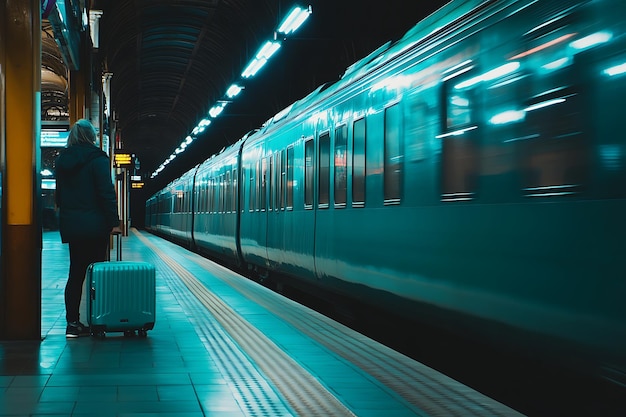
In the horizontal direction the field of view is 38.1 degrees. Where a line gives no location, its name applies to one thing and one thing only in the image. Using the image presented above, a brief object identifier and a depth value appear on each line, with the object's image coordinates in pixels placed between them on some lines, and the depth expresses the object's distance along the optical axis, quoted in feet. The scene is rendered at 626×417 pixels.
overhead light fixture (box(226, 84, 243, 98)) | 80.76
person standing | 26.21
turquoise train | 16.79
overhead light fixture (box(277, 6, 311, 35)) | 47.55
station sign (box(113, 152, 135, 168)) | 93.45
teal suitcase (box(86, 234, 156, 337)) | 25.89
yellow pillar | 25.63
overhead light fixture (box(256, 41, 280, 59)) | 57.77
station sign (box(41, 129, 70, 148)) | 54.03
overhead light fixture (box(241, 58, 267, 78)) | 63.67
